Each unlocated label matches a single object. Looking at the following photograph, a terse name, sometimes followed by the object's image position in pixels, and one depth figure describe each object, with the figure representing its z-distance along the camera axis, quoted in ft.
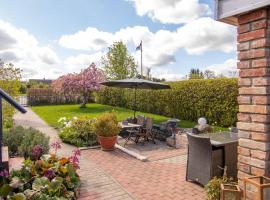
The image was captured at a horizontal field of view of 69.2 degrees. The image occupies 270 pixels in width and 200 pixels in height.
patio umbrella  25.34
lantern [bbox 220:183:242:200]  8.52
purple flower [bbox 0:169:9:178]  9.49
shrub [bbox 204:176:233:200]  9.70
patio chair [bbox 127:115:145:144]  21.86
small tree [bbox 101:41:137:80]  73.62
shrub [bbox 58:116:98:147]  21.19
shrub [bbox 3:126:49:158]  15.44
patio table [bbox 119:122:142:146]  21.55
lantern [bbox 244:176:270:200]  7.46
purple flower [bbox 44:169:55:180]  11.01
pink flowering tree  52.72
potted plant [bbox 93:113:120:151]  19.22
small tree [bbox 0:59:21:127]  27.84
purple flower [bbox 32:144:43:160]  12.56
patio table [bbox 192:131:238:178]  12.04
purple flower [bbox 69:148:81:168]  12.36
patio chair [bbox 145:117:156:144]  21.88
